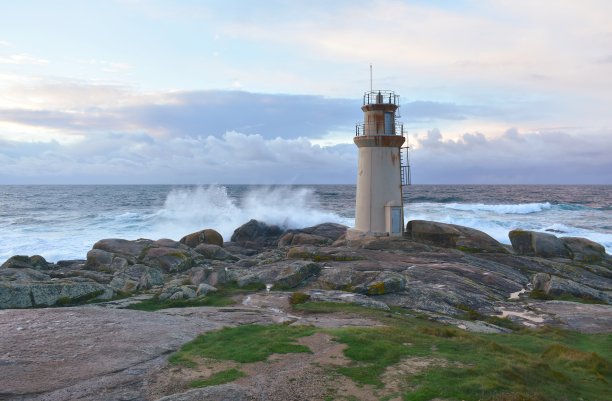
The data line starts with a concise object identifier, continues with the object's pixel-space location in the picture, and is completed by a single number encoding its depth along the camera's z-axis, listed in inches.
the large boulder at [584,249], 1210.6
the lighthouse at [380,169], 1191.6
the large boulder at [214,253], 1282.0
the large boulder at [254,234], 1863.9
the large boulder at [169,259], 1097.8
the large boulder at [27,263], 1117.6
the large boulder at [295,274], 803.4
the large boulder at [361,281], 758.5
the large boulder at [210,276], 815.7
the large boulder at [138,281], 807.1
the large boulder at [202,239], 1489.9
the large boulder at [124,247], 1262.4
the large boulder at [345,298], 694.4
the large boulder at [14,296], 641.0
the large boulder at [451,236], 1194.6
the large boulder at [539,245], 1220.5
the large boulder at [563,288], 846.5
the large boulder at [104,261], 1114.7
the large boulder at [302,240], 1497.3
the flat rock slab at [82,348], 369.1
